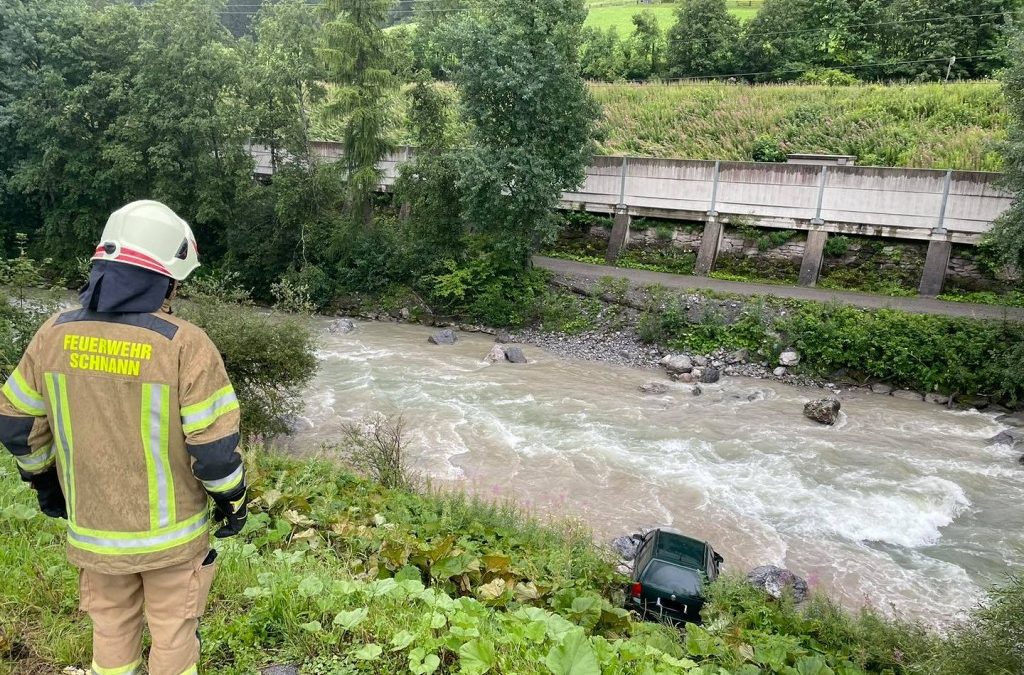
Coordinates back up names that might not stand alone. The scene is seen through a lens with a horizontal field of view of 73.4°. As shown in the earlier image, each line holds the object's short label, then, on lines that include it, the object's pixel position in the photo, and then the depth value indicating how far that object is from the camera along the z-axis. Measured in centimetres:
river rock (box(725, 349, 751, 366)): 1894
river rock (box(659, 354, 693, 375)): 1867
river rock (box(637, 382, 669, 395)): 1744
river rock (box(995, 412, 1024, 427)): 1552
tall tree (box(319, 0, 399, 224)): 2214
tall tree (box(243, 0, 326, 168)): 2245
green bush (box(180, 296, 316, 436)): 1194
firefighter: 277
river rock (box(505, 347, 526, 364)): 1961
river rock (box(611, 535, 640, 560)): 1016
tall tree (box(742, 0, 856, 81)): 3459
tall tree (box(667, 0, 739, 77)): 3572
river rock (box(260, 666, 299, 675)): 376
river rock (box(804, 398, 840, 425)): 1556
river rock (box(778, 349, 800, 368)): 1838
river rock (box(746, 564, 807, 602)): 933
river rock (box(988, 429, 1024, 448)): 1447
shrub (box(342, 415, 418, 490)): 951
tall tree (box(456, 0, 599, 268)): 1952
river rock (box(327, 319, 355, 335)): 2208
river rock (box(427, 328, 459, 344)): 2119
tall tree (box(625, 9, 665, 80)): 3869
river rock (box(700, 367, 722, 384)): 1819
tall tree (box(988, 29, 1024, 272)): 1553
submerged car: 805
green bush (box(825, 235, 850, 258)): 2164
